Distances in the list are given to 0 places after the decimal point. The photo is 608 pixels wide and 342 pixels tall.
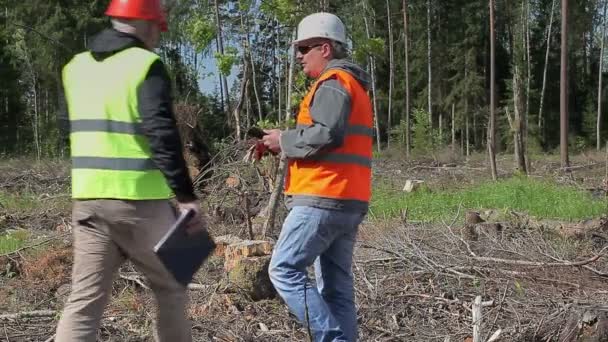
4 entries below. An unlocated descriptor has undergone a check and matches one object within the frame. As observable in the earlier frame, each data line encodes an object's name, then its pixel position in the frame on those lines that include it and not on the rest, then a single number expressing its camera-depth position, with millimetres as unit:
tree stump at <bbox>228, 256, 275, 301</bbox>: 6113
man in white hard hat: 4062
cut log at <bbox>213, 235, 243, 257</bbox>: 7171
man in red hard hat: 3625
